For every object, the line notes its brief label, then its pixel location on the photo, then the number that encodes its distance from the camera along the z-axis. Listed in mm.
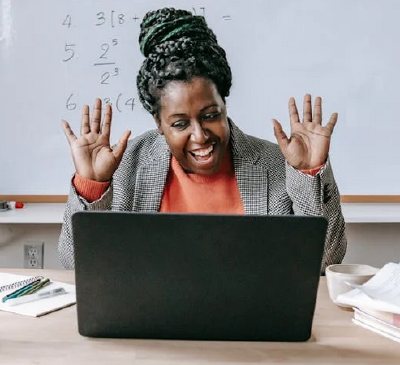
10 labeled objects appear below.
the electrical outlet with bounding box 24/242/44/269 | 2461
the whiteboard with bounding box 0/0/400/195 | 2275
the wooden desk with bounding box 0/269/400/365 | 946
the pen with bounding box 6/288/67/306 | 1203
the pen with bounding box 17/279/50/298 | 1240
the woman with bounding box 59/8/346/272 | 1480
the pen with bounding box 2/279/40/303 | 1219
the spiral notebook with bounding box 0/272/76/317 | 1166
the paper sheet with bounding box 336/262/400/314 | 1056
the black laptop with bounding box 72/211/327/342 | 925
